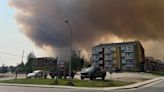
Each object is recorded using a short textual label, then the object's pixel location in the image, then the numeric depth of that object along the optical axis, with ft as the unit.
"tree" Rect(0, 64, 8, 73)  169.16
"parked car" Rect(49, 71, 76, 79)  65.55
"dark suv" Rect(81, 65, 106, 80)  55.06
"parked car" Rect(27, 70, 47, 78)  73.29
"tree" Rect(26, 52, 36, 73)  214.59
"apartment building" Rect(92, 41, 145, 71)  182.49
